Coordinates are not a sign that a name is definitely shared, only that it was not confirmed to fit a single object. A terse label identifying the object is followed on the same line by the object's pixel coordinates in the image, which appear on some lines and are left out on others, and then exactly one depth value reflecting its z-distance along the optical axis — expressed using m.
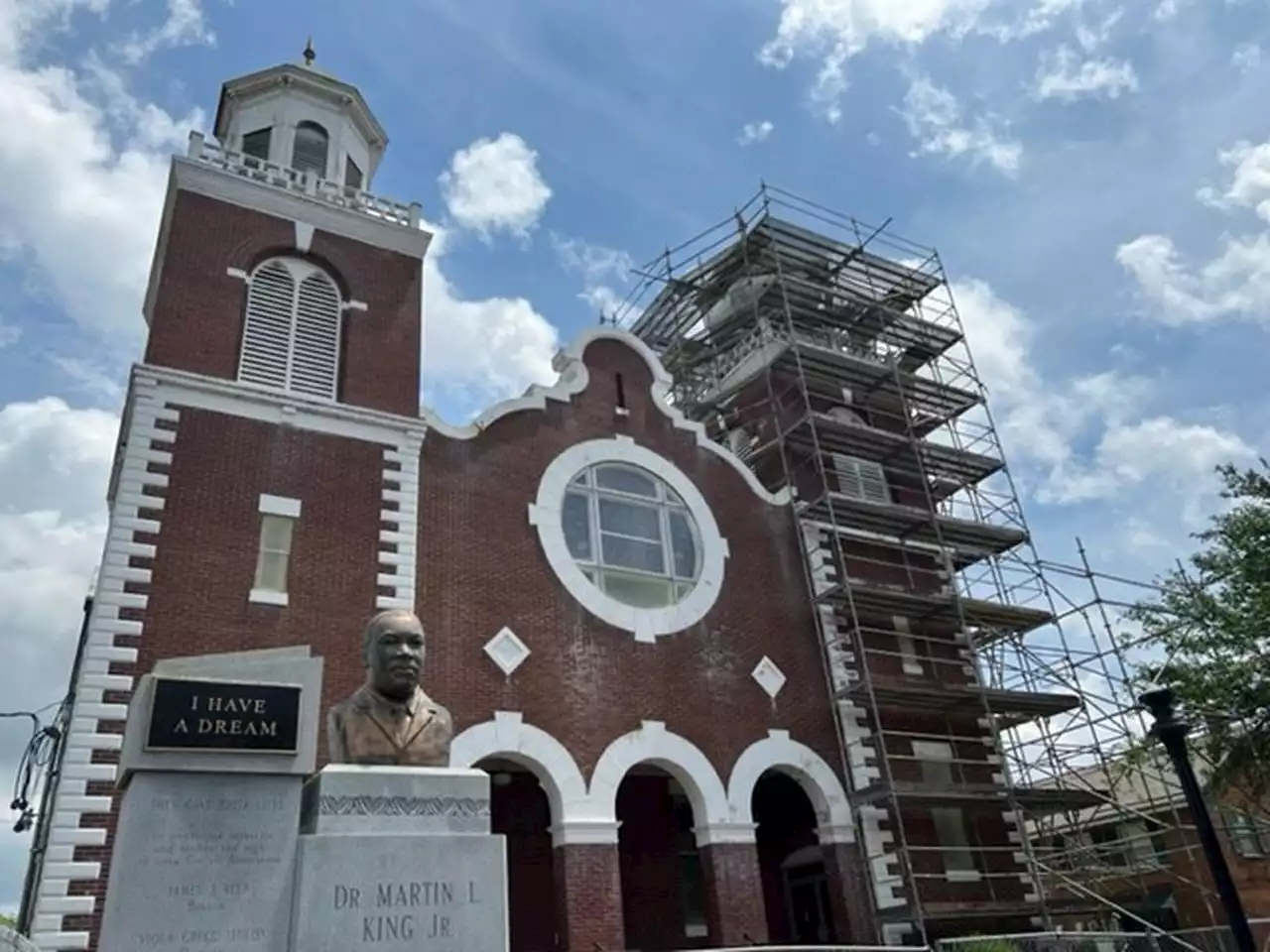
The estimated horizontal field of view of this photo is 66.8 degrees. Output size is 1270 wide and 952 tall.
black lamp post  8.88
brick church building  14.84
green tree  18.12
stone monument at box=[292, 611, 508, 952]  6.91
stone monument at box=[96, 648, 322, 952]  6.83
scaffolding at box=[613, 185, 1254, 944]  18.78
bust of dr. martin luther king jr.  7.73
